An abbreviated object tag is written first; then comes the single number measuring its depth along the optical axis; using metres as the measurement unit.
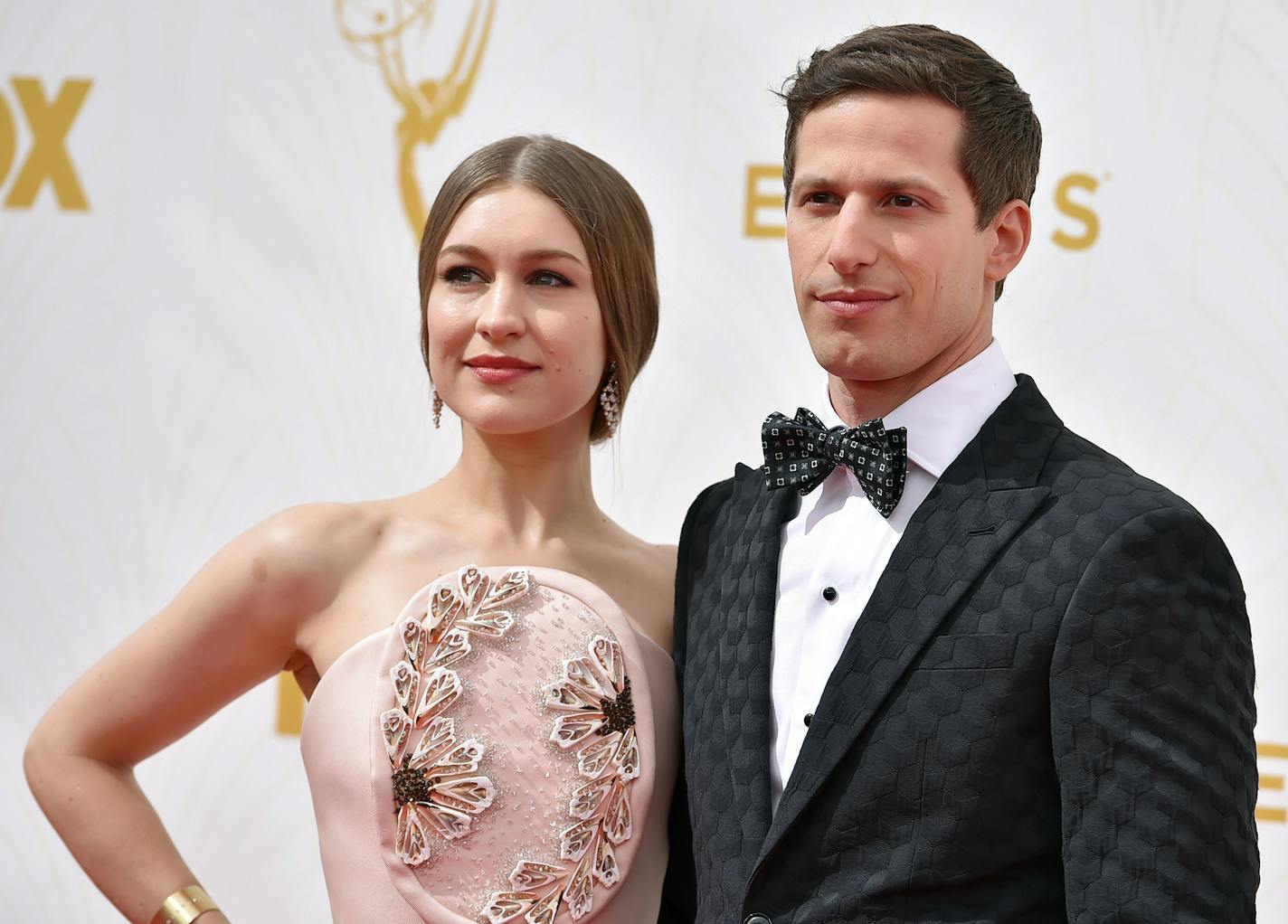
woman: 2.36
